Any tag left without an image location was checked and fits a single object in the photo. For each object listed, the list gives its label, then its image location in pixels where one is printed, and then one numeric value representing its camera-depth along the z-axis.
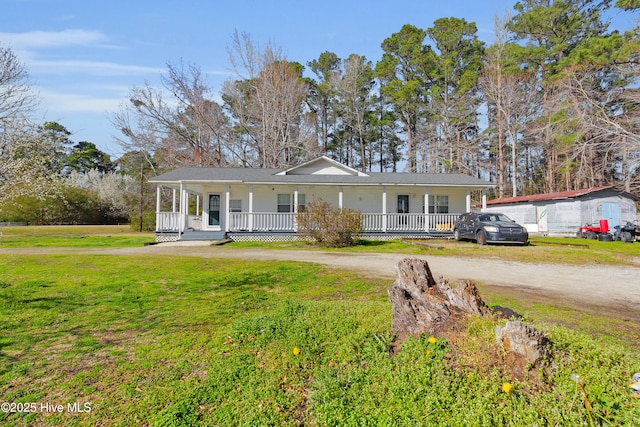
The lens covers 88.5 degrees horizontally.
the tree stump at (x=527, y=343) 2.57
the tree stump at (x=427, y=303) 3.33
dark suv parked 14.62
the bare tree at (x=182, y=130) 27.97
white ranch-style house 17.69
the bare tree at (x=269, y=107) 28.48
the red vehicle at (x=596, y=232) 18.41
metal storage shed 20.56
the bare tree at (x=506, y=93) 30.56
